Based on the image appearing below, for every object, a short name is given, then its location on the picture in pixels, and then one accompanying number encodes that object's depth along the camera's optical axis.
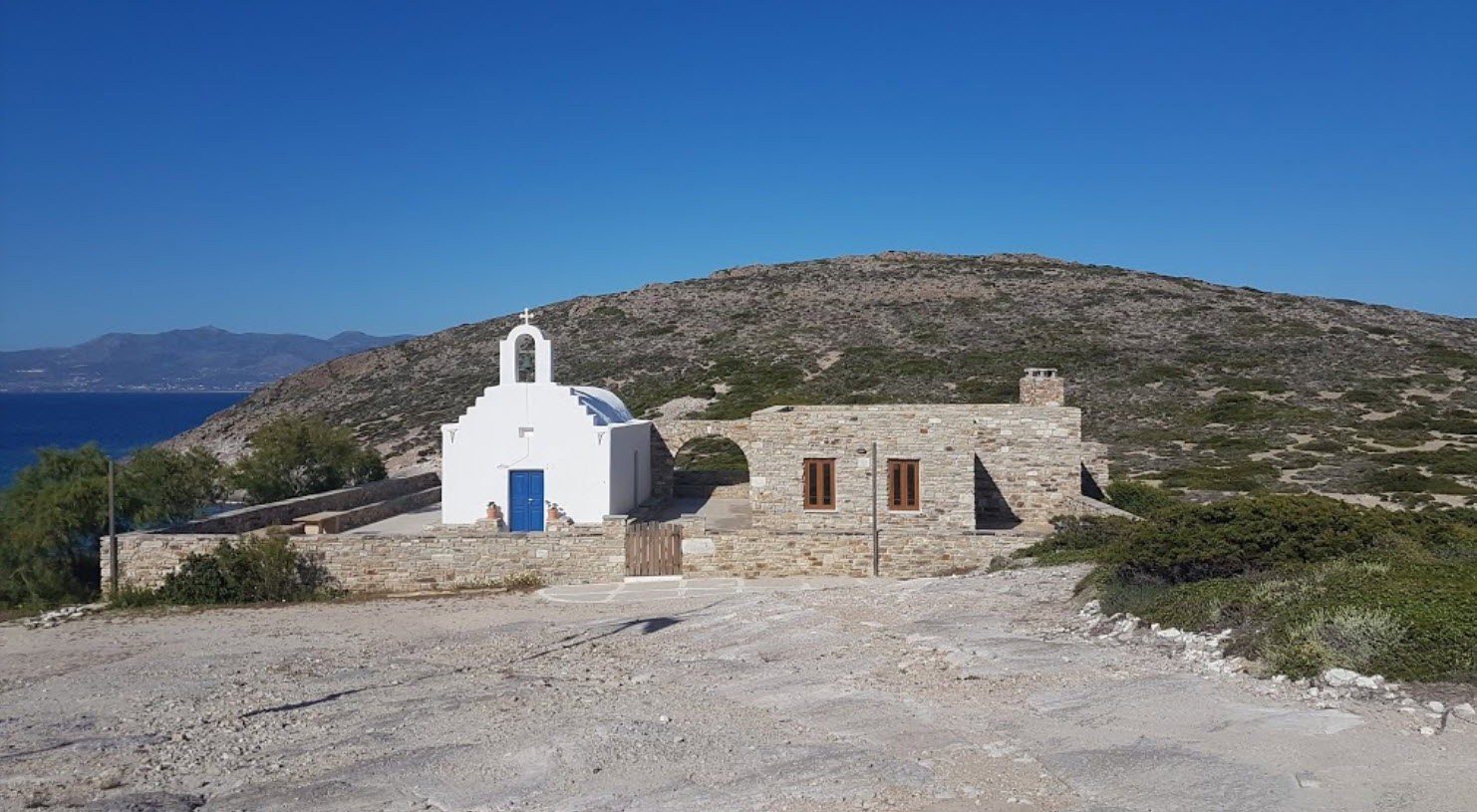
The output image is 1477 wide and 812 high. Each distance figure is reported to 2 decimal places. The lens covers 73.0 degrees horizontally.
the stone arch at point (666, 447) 26.81
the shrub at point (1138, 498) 23.81
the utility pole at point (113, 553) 18.41
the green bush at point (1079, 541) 16.55
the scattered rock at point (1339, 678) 8.72
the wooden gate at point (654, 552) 18.62
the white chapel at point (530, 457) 22.67
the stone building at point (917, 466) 21.06
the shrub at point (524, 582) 18.38
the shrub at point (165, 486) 21.16
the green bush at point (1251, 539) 12.59
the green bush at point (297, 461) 26.67
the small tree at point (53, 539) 19.00
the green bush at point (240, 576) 18.11
